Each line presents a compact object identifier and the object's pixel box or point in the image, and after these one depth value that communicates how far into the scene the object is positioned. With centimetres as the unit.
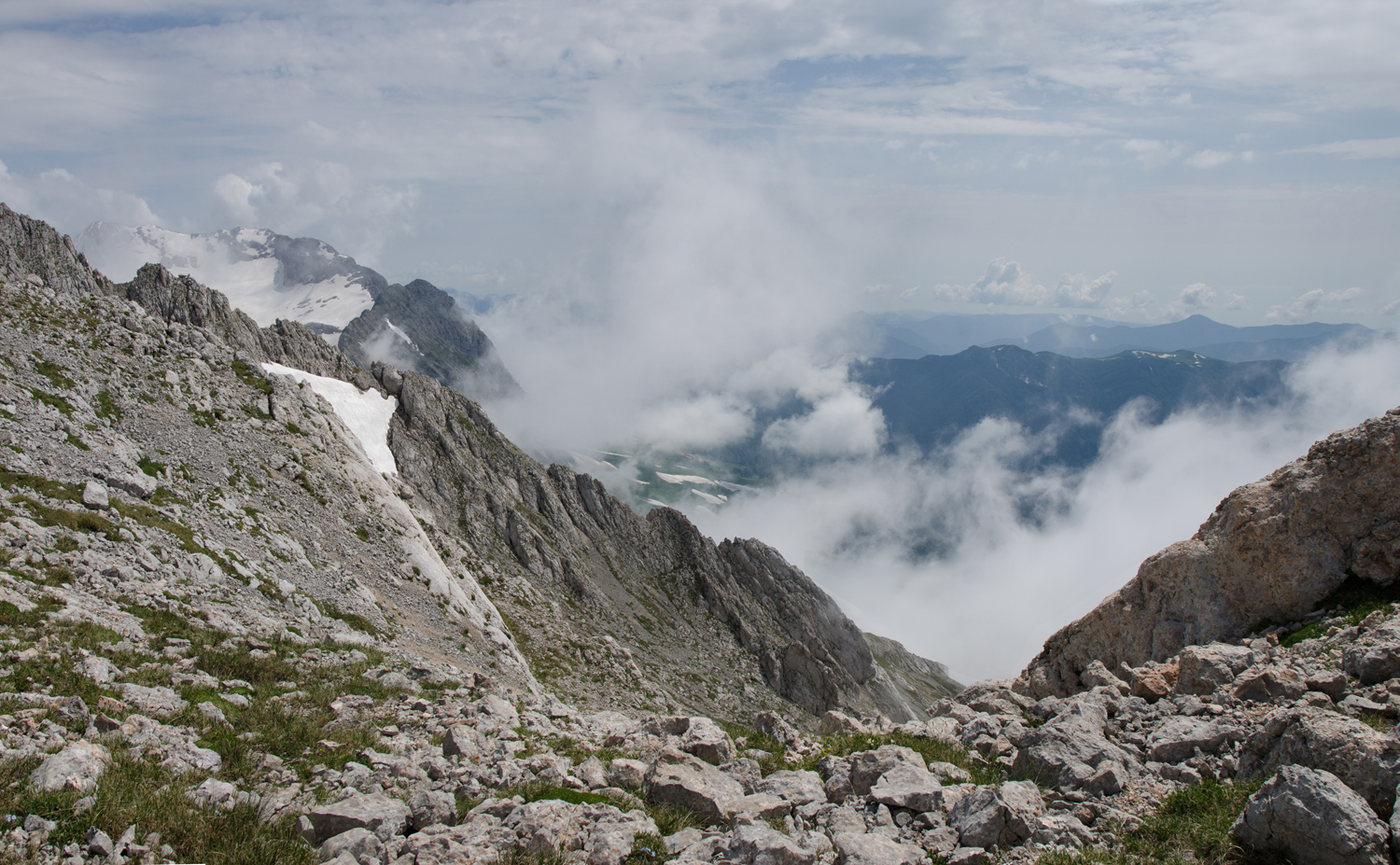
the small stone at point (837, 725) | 2025
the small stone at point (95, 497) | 2608
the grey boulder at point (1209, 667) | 1608
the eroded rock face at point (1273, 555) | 1978
